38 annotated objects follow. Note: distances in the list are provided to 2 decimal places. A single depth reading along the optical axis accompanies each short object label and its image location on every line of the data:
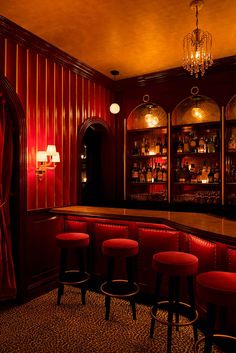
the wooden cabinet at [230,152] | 4.75
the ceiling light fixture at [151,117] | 5.65
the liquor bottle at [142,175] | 5.70
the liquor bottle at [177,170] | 5.34
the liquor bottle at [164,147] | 5.43
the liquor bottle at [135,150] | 5.80
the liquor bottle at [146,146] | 5.73
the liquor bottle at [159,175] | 5.50
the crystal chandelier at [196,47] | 3.06
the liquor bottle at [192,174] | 5.22
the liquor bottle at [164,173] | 5.45
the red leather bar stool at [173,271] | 2.42
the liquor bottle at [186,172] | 5.32
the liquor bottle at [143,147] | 5.74
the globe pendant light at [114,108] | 5.07
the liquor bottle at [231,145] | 4.78
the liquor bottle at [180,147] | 5.29
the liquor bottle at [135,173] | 5.75
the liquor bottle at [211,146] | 5.02
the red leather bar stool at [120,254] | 3.00
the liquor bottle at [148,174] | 5.65
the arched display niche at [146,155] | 5.54
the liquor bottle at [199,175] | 5.18
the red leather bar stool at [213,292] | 1.88
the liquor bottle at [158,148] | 5.56
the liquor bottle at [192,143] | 5.20
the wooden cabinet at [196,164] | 5.02
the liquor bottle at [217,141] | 4.98
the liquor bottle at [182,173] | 5.35
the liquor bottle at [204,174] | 5.11
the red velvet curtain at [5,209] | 3.47
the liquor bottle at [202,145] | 5.08
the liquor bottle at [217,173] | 5.00
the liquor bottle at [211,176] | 5.04
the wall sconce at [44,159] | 3.77
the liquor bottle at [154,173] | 5.59
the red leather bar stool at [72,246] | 3.35
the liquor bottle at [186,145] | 5.26
